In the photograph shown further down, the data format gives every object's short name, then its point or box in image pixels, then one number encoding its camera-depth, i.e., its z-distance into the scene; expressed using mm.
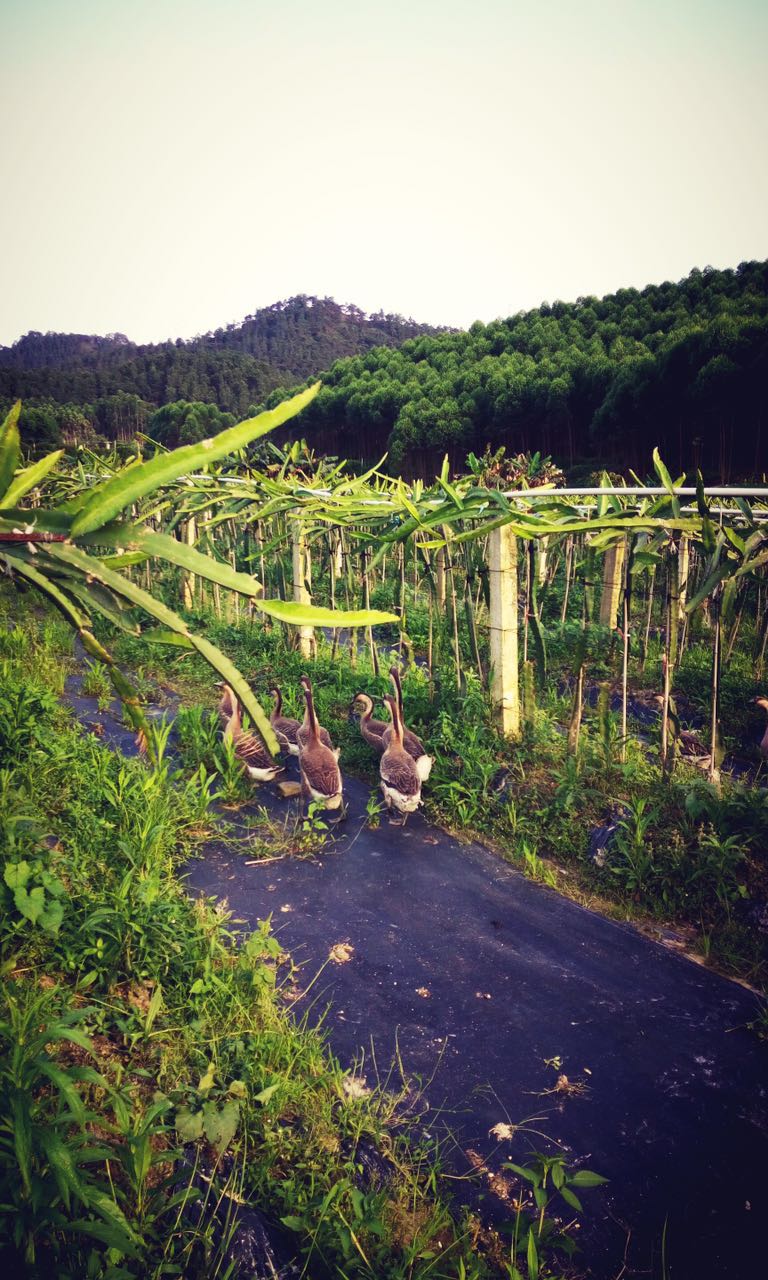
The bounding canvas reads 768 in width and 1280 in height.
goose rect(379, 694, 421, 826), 4551
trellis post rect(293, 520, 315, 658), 7504
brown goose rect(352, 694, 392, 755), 5387
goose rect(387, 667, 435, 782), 4796
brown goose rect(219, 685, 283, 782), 5148
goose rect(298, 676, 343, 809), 4562
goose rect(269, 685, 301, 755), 5406
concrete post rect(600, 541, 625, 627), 8125
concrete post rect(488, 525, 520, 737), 5047
